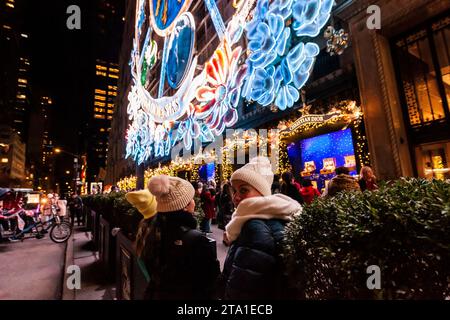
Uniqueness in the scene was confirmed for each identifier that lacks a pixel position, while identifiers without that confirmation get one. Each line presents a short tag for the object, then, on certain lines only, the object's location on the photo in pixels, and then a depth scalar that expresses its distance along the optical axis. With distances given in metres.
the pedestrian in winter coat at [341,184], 3.99
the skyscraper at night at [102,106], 107.56
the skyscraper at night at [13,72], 77.69
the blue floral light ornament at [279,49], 6.37
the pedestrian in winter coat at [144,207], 2.51
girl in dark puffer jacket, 1.66
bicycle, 11.44
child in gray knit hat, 2.07
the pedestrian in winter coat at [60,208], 14.38
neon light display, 6.61
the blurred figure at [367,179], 5.37
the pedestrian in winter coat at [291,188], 6.38
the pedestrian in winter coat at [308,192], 6.99
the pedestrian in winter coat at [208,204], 9.57
